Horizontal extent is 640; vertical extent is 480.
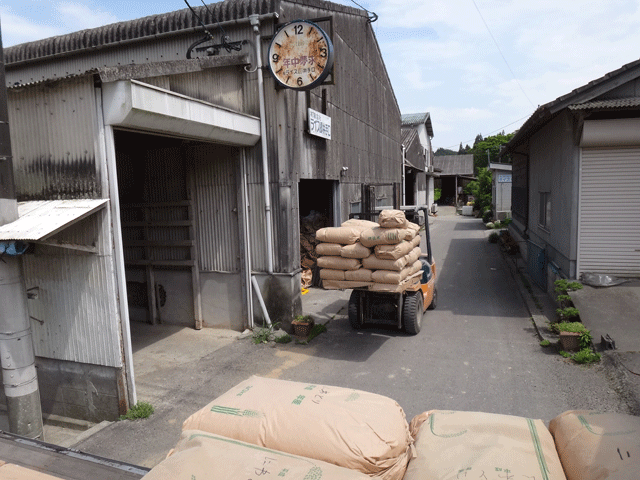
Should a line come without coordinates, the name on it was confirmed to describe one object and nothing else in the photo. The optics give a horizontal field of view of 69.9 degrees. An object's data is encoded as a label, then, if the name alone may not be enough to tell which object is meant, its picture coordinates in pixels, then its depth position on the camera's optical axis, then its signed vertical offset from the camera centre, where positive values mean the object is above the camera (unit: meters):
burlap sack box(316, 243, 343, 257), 8.44 -1.11
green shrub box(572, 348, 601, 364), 7.54 -2.92
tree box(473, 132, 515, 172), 55.18 +4.17
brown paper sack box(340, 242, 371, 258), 8.18 -1.13
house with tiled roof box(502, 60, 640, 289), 9.31 +0.08
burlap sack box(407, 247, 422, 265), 8.54 -1.34
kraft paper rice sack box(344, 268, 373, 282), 8.18 -1.56
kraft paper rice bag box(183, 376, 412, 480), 3.04 -1.68
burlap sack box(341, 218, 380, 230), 8.74 -0.71
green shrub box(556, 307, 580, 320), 8.68 -2.53
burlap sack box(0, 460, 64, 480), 3.05 -1.85
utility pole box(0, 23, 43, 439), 5.57 -1.60
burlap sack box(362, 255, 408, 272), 7.99 -1.35
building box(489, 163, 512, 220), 29.80 -0.57
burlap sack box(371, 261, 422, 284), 8.00 -1.58
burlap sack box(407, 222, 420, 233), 8.67 -0.80
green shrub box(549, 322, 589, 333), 8.05 -2.61
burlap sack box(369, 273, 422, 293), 8.04 -1.78
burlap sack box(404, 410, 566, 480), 2.71 -1.69
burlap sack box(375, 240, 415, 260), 7.88 -1.12
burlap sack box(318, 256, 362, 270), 8.29 -1.36
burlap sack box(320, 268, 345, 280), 8.43 -1.57
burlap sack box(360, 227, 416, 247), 7.86 -0.86
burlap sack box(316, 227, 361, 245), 8.34 -0.86
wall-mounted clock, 8.84 +2.63
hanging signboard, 10.75 +1.58
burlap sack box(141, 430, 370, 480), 2.67 -1.63
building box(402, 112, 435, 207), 29.46 +1.87
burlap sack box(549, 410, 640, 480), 2.62 -1.65
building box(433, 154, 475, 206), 54.28 +0.87
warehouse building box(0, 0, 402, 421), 6.40 +0.41
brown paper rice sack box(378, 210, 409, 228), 7.88 -0.56
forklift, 9.19 -2.49
